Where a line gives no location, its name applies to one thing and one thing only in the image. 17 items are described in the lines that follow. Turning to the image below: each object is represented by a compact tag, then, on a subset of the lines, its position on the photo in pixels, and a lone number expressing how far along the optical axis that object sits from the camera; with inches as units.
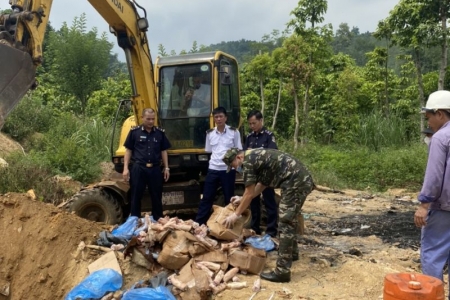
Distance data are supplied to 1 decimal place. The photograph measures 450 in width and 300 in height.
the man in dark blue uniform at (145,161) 266.7
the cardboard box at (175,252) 211.9
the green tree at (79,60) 787.4
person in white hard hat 155.9
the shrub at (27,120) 596.1
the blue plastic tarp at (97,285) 200.7
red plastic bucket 123.9
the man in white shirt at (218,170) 266.5
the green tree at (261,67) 774.5
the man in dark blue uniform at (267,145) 262.5
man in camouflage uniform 206.0
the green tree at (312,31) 658.2
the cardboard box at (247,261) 213.8
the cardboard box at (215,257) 216.1
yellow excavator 292.5
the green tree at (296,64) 650.8
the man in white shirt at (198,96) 303.9
